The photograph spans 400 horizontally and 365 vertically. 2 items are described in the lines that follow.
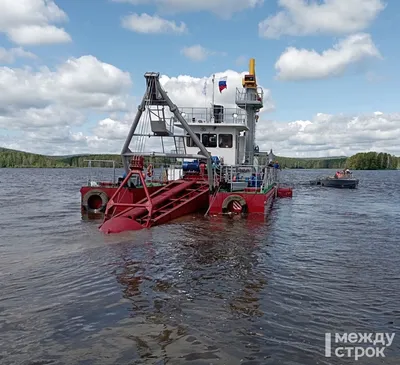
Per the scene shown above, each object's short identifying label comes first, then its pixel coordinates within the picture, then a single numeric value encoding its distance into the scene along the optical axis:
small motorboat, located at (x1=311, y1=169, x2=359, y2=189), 45.36
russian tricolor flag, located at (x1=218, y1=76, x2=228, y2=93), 24.88
